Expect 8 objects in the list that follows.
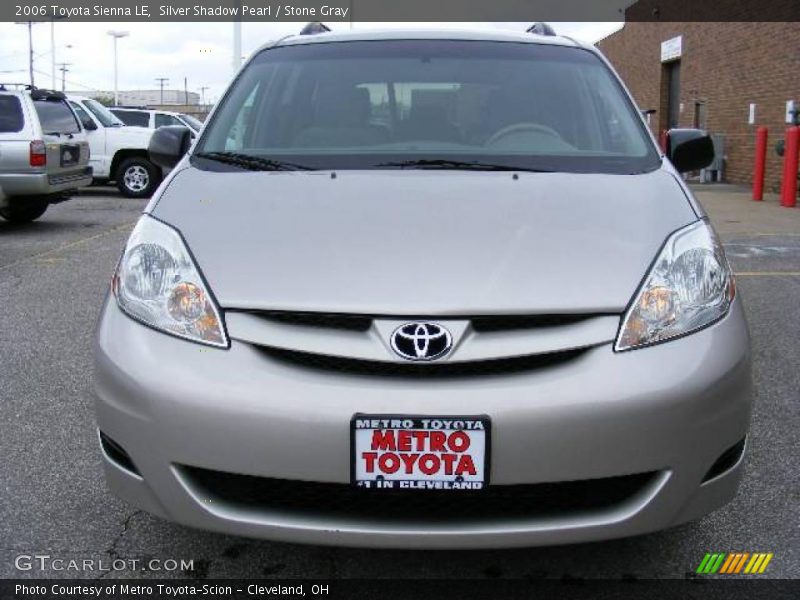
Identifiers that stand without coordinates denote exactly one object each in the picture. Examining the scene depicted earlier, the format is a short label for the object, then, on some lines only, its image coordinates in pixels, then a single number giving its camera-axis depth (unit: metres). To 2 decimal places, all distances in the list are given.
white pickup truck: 15.42
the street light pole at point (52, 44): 60.66
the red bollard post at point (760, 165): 15.55
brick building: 17.45
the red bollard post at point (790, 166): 13.69
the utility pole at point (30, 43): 62.06
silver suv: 10.12
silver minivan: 2.09
